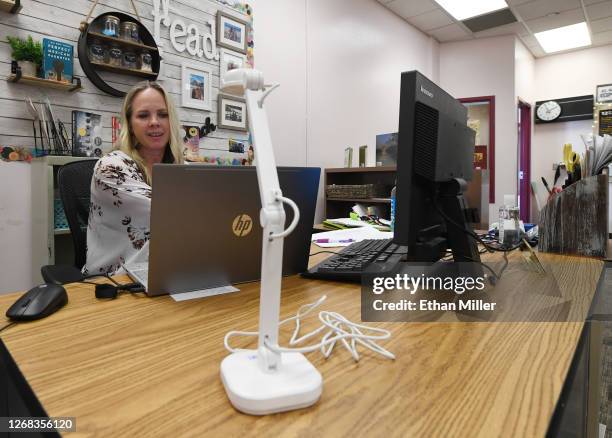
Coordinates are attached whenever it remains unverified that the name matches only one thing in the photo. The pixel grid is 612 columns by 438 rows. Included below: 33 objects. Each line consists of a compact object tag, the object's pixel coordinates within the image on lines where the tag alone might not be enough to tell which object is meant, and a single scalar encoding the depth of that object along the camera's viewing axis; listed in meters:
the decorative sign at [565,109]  5.32
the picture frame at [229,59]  2.59
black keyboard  0.91
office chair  1.38
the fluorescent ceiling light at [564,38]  4.65
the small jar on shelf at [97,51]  1.97
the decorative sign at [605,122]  5.19
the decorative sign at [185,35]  2.23
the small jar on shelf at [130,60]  2.10
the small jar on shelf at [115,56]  2.03
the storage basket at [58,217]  1.74
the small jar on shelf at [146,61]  2.16
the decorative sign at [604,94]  5.21
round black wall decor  1.94
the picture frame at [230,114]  2.59
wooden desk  0.38
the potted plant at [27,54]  1.73
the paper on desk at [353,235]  1.45
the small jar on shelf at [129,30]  2.09
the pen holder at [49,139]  1.80
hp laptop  0.72
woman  1.31
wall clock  5.54
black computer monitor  0.72
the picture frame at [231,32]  2.54
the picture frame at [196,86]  2.39
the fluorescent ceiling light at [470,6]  4.00
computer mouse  0.66
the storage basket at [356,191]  2.89
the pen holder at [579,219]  1.14
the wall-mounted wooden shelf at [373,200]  2.83
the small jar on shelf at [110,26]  2.00
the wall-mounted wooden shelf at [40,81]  1.72
